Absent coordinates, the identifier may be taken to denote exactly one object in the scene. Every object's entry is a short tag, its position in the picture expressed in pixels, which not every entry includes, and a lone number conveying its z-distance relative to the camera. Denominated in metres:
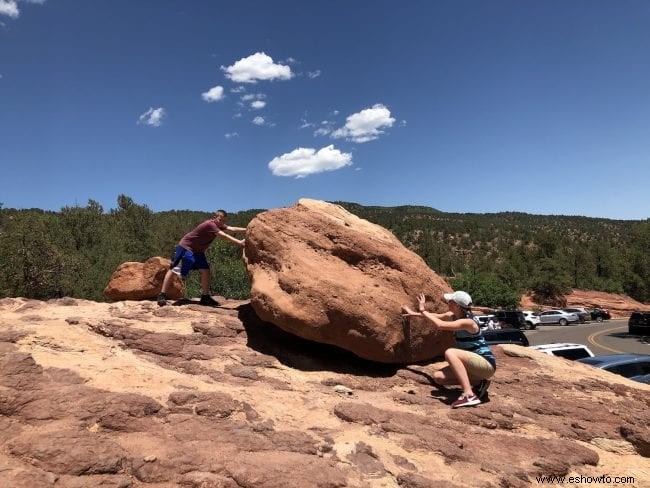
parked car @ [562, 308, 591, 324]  42.34
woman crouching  5.55
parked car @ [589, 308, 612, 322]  43.78
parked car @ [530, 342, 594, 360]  12.74
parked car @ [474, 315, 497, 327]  31.90
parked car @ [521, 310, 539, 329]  38.88
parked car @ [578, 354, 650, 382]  9.88
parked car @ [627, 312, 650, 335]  28.77
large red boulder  6.23
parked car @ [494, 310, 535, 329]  34.72
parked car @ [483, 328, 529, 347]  17.16
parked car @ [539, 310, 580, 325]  41.19
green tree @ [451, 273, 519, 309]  47.19
